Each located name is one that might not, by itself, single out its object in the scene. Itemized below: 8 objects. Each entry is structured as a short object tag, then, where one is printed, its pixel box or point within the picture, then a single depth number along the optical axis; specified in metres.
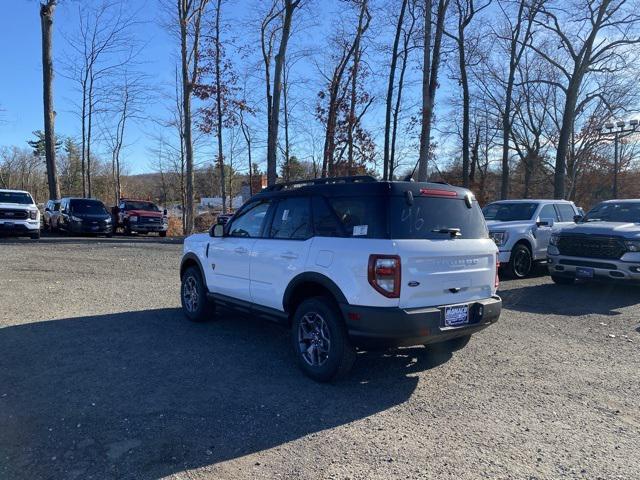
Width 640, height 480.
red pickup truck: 23.75
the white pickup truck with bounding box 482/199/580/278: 10.82
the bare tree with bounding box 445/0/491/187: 25.79
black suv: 21.30
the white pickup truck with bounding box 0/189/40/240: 17.14
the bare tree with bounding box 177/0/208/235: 23.78
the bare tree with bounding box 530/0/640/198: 23.97
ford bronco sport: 4.09
